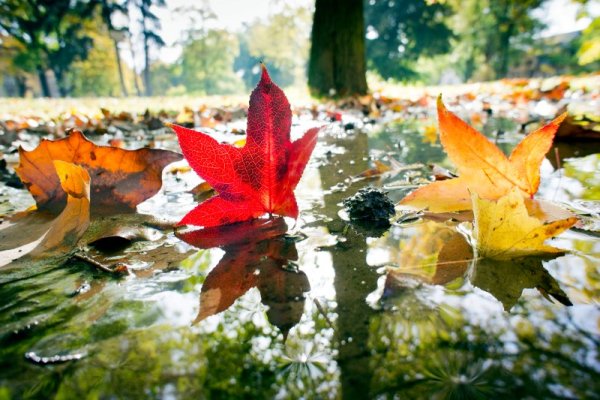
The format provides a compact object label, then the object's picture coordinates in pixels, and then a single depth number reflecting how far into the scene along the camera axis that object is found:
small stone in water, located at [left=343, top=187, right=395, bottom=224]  0.28
